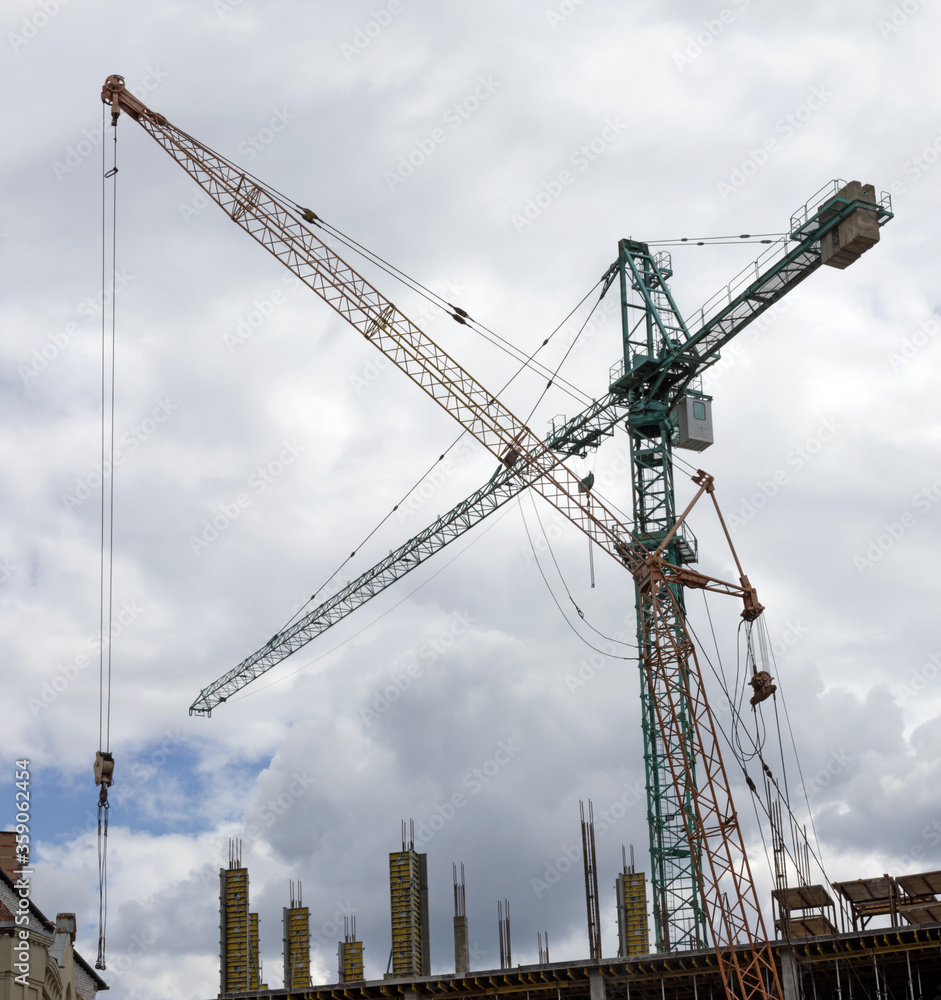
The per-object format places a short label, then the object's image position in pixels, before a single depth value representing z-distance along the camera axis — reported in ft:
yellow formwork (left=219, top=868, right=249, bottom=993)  242.99
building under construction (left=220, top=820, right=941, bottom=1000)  202.08
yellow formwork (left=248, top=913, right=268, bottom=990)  243.40
